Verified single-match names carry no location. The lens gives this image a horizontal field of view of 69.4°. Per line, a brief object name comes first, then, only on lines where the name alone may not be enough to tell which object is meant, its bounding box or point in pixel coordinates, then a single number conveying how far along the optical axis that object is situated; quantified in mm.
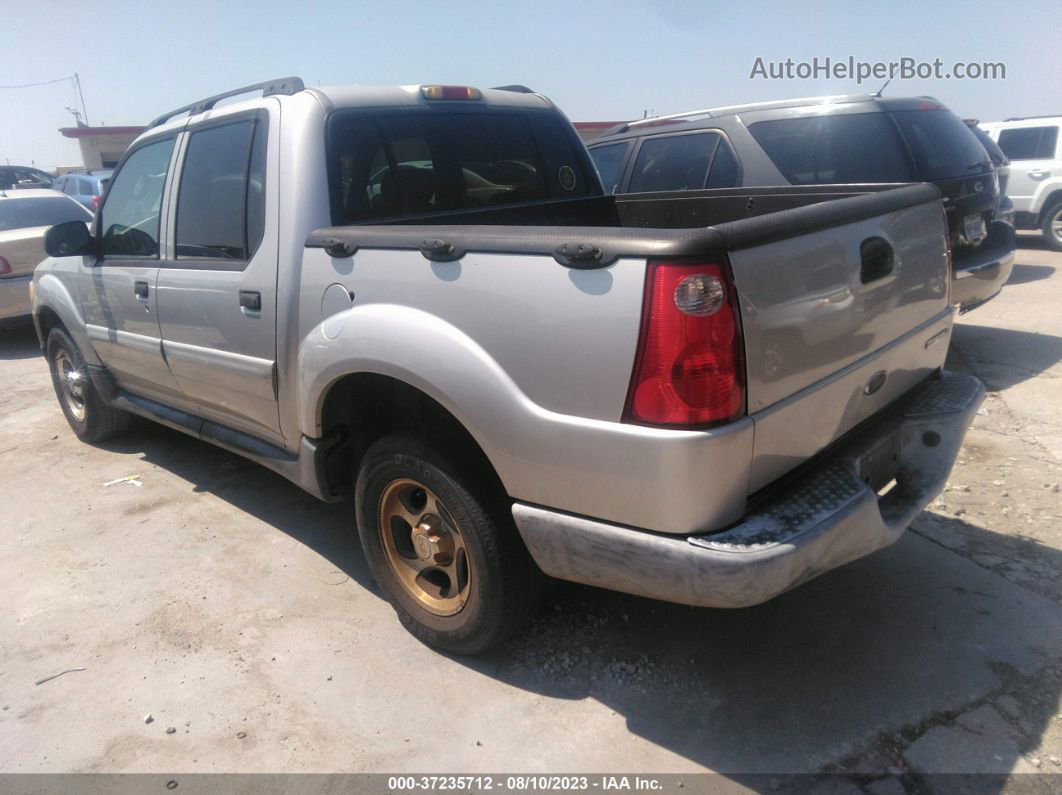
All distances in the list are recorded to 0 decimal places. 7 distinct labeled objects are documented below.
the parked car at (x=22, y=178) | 18281
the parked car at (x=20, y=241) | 8273
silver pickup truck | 1997
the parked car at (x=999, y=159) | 7512
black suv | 5414
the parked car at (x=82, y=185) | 17062
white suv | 11266
